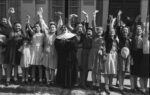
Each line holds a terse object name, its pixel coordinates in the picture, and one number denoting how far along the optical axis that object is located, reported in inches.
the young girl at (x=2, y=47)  304.8
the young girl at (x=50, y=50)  296.4
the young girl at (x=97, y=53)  289.5
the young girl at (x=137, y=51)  277.7
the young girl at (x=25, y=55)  299.0
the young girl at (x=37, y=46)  298.7
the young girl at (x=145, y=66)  265.9
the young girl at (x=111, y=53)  284.5
